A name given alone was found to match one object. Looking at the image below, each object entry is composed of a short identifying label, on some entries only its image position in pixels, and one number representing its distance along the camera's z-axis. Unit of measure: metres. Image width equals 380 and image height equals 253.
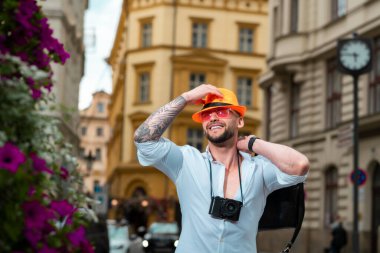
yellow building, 61.62
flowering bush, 3.49
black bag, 5.70
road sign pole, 20.88
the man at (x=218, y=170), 5.37
